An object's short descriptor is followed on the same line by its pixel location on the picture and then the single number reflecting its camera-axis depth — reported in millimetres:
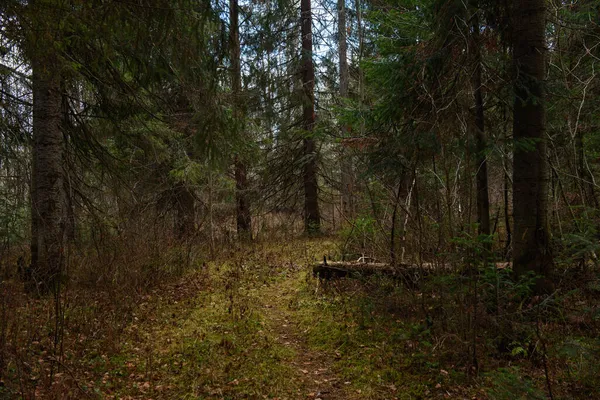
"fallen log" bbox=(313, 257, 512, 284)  5197
